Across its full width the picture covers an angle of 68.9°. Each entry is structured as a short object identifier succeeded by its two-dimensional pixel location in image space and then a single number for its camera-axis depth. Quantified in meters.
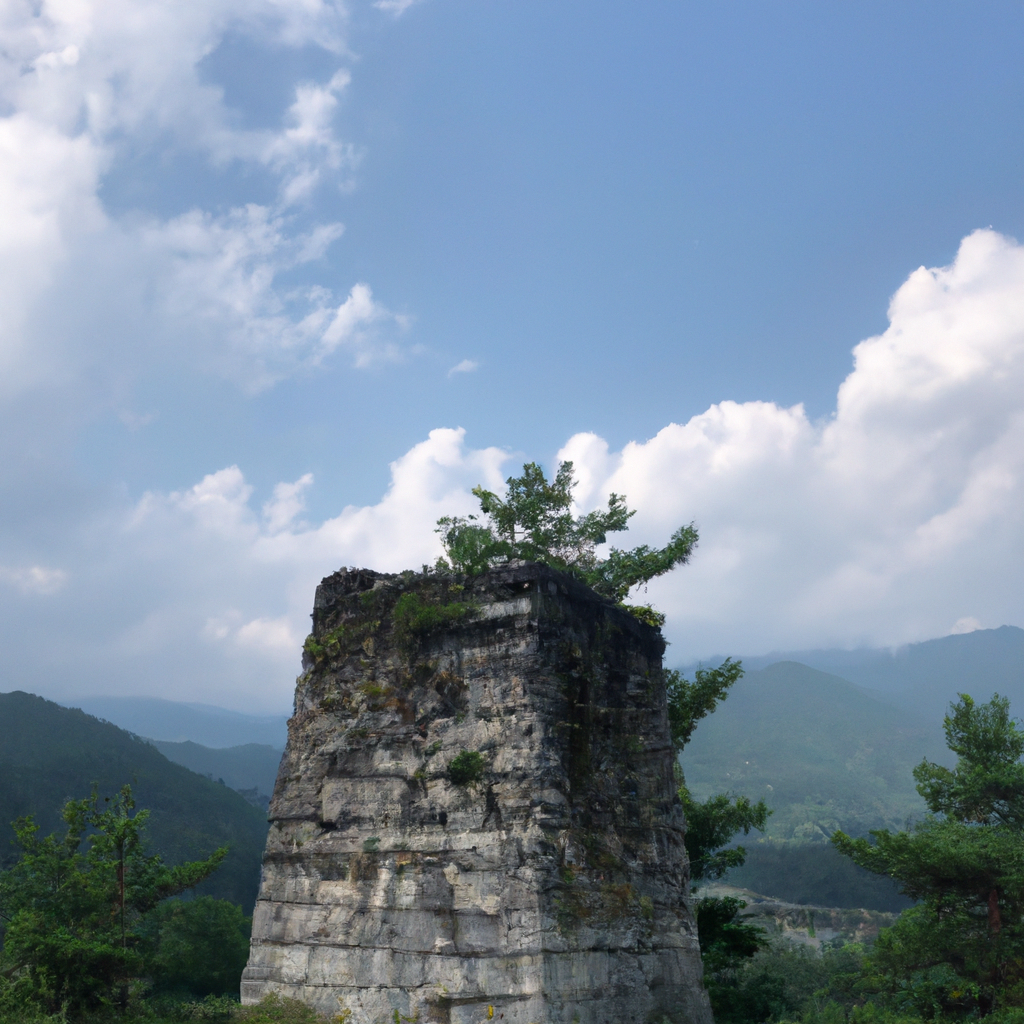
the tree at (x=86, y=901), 14.84
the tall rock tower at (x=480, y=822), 11.83
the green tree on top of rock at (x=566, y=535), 22.06
